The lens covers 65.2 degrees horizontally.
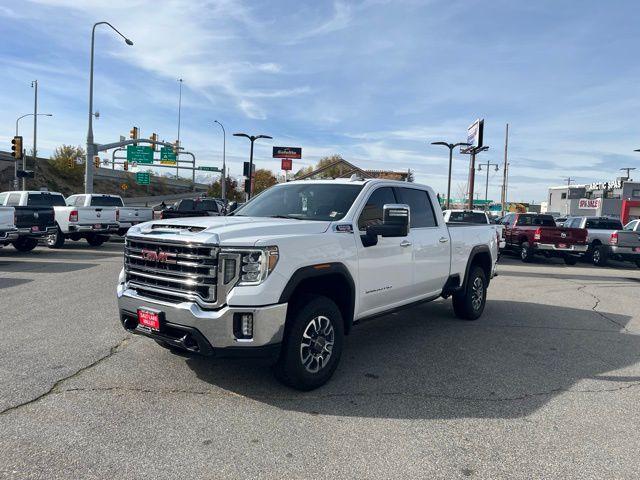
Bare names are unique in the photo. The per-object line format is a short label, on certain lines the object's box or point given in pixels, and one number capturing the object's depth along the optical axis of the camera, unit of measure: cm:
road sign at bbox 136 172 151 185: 7019
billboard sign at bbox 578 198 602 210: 6144
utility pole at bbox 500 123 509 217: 6050
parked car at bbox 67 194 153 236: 1749
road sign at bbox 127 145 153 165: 5459
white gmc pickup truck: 395
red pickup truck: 1670
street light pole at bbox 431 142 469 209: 3357
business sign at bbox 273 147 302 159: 7394
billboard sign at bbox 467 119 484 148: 3666
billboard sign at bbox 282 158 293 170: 6401
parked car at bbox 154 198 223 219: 2097
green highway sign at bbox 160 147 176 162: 5941
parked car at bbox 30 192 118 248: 1616
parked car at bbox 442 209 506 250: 1878
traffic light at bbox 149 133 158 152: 4505
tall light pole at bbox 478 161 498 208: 8619
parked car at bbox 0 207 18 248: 1265
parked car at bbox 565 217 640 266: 1714
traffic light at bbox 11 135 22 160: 2911
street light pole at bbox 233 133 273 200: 3462
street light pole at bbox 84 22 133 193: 2712
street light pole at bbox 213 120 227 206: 4852
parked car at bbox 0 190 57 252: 1432
